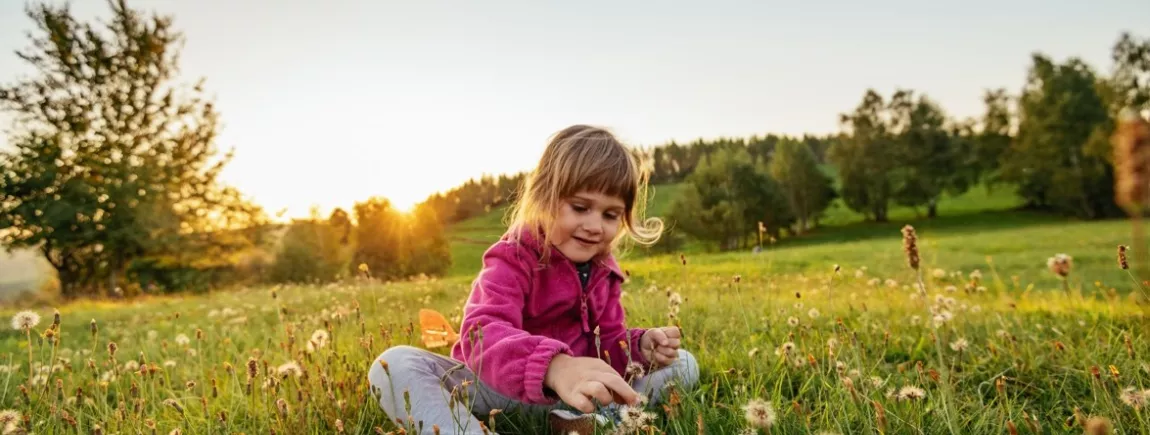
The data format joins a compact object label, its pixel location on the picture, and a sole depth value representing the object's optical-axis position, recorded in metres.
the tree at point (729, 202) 46.28
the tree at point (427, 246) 43.12
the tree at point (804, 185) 55.53
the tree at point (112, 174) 22.31
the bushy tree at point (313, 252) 38.41
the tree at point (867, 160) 52.62
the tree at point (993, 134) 53.56
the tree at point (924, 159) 51.69
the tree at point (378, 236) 43.47
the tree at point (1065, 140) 44.75
